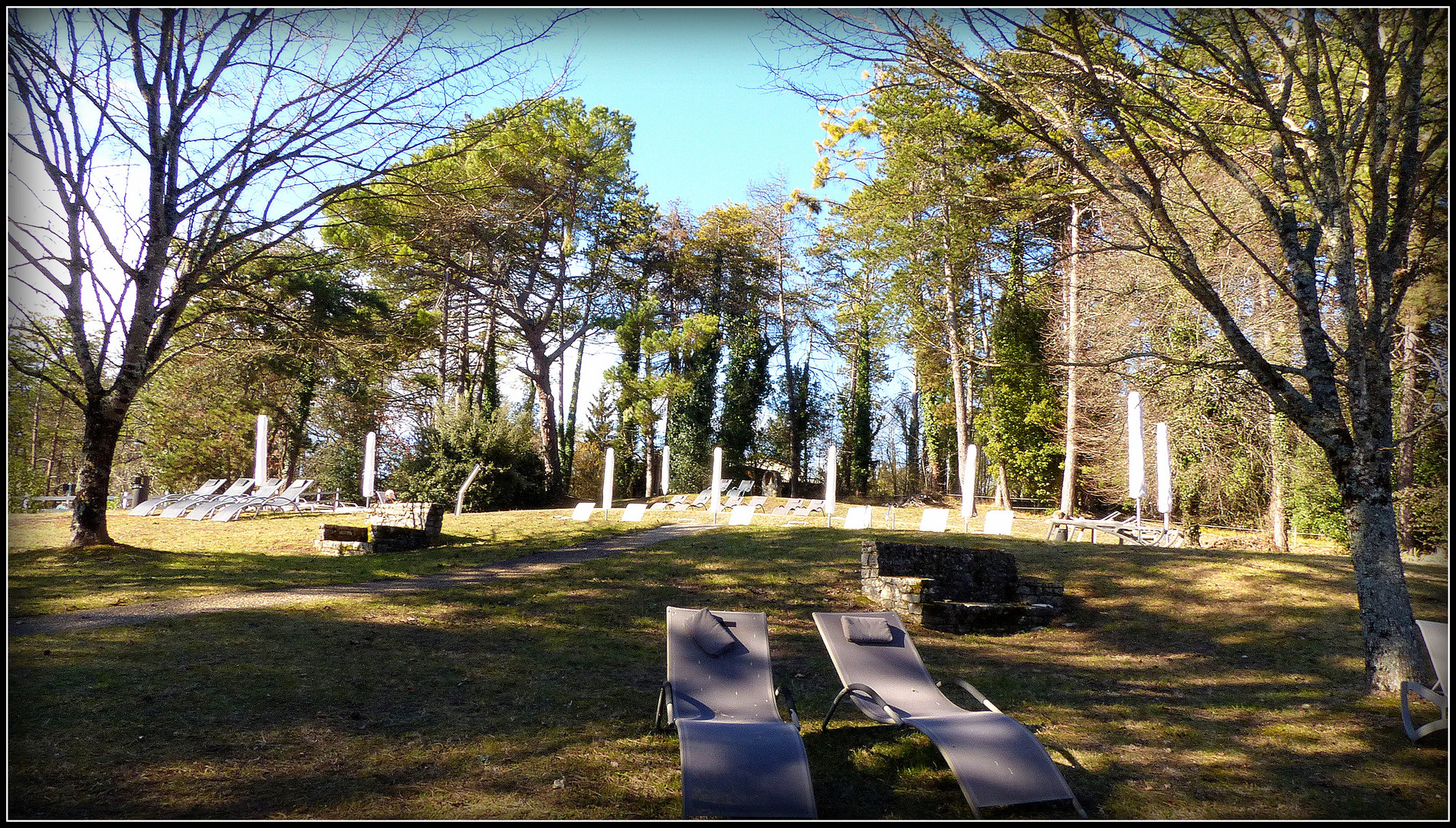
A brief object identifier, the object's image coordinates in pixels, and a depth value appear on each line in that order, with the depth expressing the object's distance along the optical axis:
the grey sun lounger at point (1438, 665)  4.30
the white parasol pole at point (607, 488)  17.70
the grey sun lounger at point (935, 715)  3.74
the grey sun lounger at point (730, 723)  3.49
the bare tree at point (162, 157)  8.65
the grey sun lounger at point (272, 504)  16.19
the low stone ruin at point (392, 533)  11.84
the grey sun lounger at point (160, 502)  17.45
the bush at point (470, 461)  19.36
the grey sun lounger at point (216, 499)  16.80
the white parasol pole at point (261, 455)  16.24
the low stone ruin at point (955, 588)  8.28
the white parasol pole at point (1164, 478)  11.50
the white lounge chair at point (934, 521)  13.75
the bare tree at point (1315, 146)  5.32
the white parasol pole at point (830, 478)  15.41
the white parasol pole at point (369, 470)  15.78
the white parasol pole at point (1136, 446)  11.76
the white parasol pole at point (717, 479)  15.97
